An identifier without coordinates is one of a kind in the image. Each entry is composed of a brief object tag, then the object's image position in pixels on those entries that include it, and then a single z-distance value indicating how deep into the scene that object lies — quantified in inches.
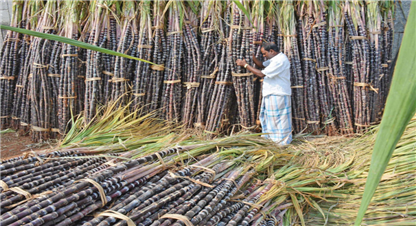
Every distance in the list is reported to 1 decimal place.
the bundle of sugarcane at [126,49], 149.4
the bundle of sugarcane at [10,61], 172.1
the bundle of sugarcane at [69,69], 150.6
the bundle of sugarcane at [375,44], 160.2
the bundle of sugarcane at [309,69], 161.8
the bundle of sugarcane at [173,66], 153.2
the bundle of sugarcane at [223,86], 152.4
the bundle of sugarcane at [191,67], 155.0
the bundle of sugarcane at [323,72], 160.4
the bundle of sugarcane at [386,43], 163.8
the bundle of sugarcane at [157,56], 150.7
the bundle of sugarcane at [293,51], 158.1
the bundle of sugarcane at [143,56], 150.4
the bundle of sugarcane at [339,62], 161.6
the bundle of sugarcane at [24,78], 166.6
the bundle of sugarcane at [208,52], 152.2
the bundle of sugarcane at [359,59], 159.6
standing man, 147.4
